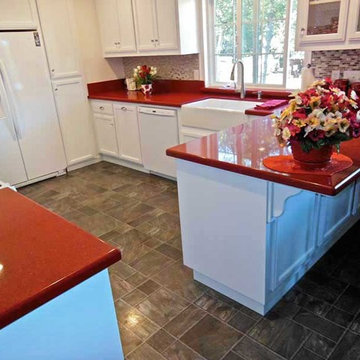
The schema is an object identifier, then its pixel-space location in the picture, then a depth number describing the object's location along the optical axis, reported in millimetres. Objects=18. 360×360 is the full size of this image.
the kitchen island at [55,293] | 828
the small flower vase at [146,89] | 4246
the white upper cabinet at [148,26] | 3582
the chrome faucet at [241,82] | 3281
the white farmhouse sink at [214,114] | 3043
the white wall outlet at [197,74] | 3978
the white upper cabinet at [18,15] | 3512
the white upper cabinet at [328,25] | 2414
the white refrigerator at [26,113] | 3633
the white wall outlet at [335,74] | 2936
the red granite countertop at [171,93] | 3502
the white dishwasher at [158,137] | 3631
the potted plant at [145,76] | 4230
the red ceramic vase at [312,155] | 1440
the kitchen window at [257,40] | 3248
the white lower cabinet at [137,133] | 3695
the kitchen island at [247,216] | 1687
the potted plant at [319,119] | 1305
